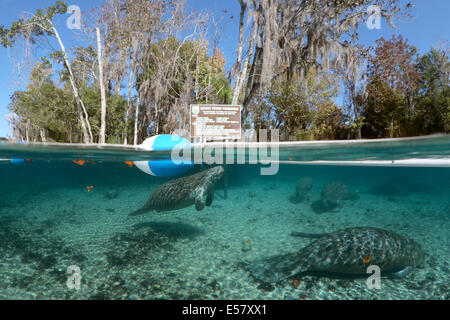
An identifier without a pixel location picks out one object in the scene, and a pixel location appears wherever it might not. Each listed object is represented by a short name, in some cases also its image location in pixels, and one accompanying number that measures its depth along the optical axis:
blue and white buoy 11.77
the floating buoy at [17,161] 16.83
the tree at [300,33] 13.38
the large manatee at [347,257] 5.41
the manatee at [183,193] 7.71
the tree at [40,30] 17.69
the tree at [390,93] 16.88
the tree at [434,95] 15.89
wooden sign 10.59
